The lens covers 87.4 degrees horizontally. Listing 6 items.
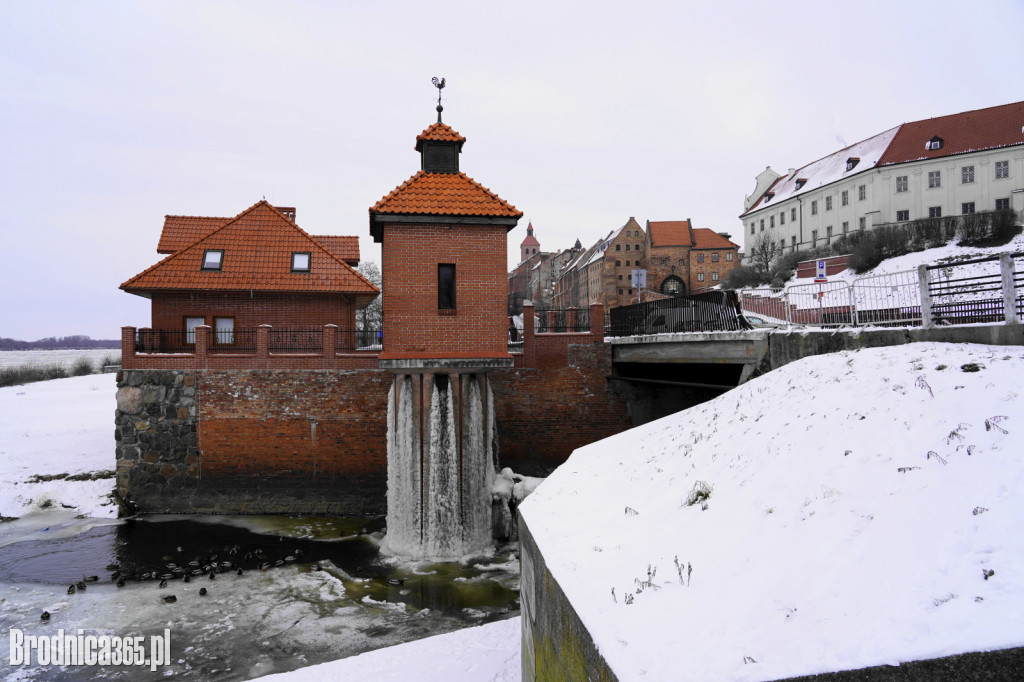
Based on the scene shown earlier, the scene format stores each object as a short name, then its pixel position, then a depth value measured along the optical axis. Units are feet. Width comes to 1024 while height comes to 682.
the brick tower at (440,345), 43.93
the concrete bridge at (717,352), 23.98
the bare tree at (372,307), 179.52
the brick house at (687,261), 234.79
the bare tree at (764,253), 155.04
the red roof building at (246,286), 63.82
